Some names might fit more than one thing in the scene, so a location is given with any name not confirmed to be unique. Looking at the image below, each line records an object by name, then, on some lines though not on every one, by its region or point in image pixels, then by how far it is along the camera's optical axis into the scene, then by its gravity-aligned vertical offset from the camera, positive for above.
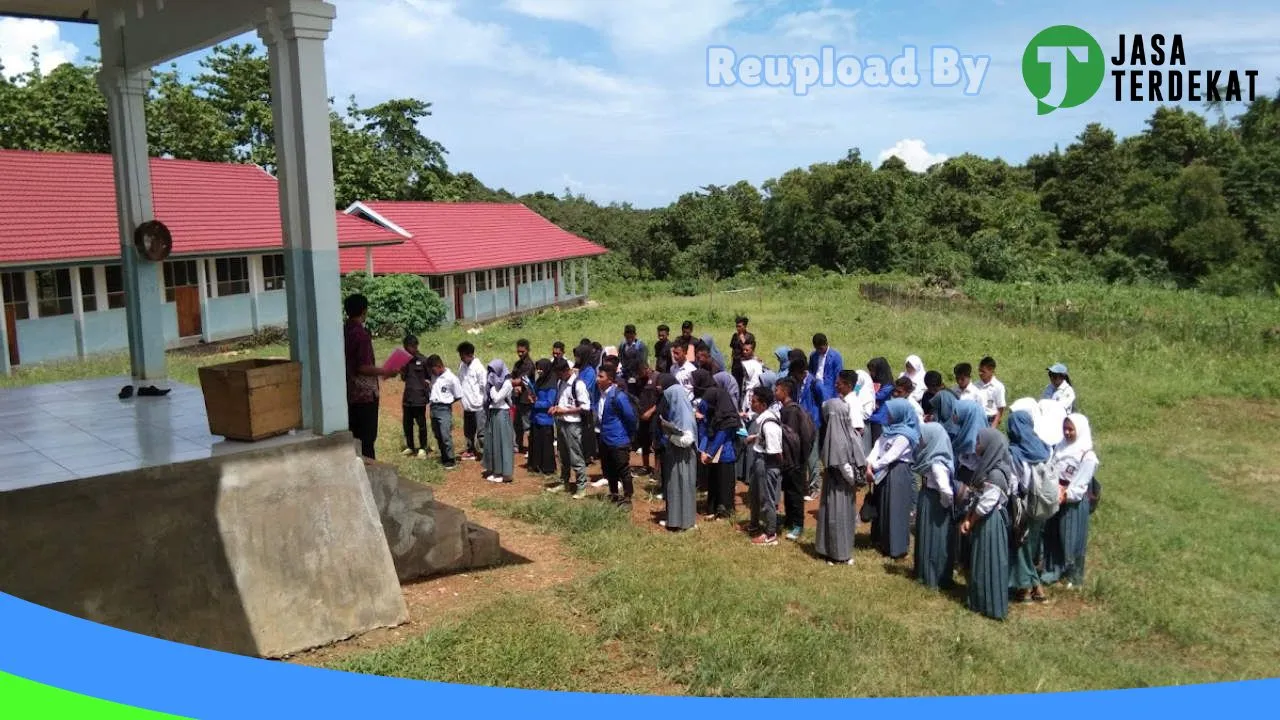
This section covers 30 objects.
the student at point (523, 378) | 10.27 -1.06
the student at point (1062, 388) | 8.18 -1.13
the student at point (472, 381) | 10.02 -1.07
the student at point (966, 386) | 8.50 -1.14
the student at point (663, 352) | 11.16 -0.94
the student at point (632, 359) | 10.76 -0.95
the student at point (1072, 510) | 6.84 -1.88
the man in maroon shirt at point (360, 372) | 7.30 -0.65
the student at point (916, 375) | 9.30 -1.09
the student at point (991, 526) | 6.45 -1.85
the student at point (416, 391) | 10.69 -1.22
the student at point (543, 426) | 10.08 -1.61
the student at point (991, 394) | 9.07 -1.28
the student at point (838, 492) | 7.52 -1.80
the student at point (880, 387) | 9.27 -1.20
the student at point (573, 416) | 9.28 -1.37
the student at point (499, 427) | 9.93 -1.56
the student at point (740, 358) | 10.54 -0.96
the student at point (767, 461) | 7.95 -1.62
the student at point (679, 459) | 8.29 -1.64
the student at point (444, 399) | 10.30 -1.27
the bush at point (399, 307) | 21.12 -0.45
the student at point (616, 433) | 8.69 -1.45
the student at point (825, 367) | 10.01 -1.04
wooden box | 5.88 -0.68
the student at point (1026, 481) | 6.65 -1.57
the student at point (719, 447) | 8.61 -1.62
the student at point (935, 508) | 6.92 -1.83
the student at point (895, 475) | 7.55 -1.71
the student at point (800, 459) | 7.96 -1.60
